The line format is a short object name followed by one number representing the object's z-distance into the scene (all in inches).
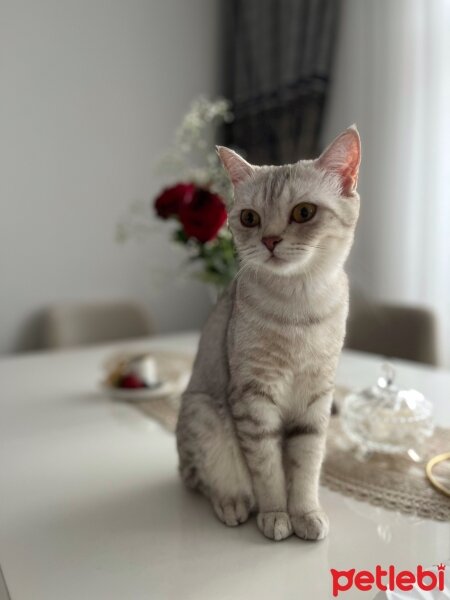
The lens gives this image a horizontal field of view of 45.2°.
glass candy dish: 35.9
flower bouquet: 42.3
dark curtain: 93.5
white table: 24.0
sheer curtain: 77.4
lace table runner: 30.6
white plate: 50.4
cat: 27.0
